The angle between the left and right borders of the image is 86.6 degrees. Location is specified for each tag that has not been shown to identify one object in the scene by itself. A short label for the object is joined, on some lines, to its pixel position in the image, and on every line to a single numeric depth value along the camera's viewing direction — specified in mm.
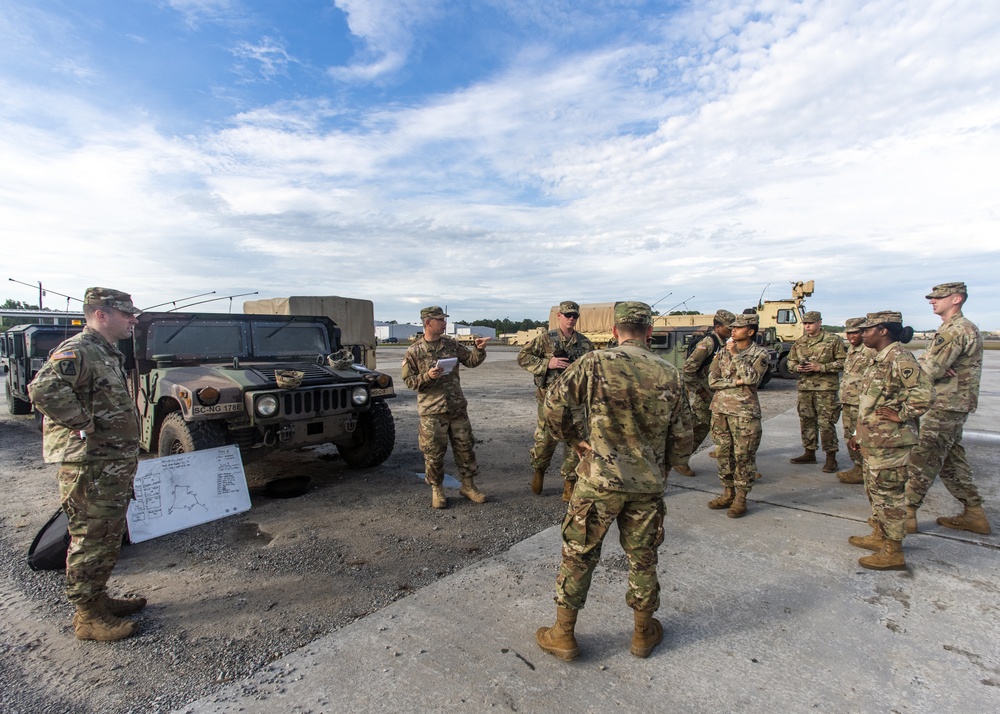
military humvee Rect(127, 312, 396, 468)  4270
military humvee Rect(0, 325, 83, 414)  8117
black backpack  3096
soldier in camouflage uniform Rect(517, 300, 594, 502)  4434
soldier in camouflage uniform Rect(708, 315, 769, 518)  4129
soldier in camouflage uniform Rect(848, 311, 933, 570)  3107
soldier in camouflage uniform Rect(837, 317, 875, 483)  4754
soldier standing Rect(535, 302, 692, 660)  2225
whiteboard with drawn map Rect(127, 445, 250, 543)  3660
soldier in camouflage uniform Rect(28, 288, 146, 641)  2447
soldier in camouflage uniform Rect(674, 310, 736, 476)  5426
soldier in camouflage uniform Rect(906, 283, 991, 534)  3711
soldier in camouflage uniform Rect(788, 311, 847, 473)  5734
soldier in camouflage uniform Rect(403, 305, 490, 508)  4340
